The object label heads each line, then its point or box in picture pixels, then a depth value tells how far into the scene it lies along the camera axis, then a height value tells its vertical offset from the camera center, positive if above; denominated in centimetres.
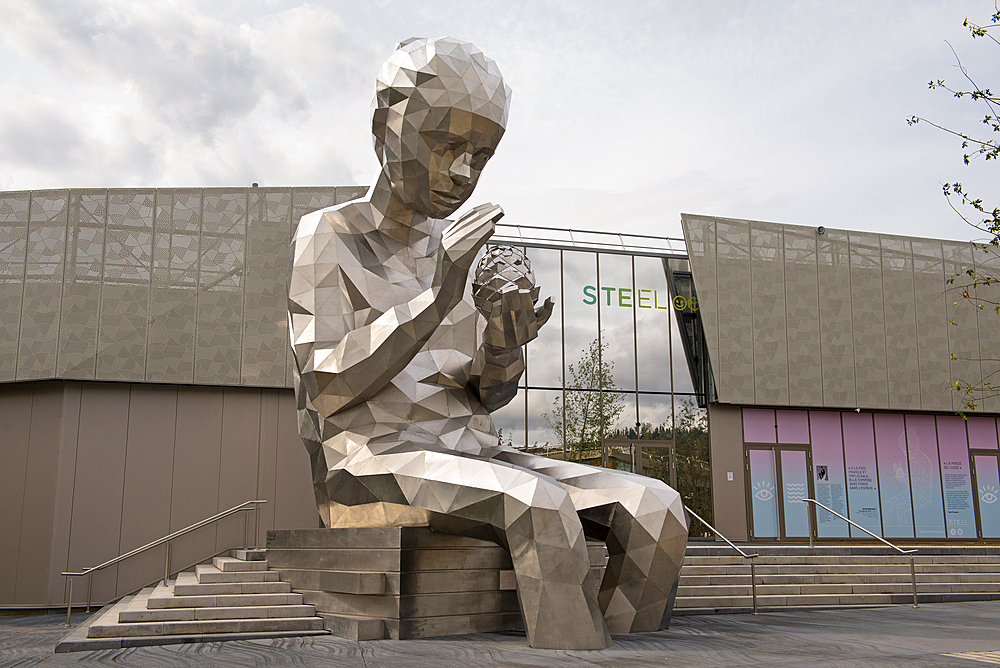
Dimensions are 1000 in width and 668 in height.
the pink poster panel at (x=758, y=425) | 1770 +104
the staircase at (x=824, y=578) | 1001 -145
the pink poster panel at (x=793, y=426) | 1786 +102
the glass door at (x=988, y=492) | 1875 -48
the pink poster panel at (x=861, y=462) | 1809 +22
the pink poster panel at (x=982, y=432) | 1902 +90
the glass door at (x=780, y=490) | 1744 -37
